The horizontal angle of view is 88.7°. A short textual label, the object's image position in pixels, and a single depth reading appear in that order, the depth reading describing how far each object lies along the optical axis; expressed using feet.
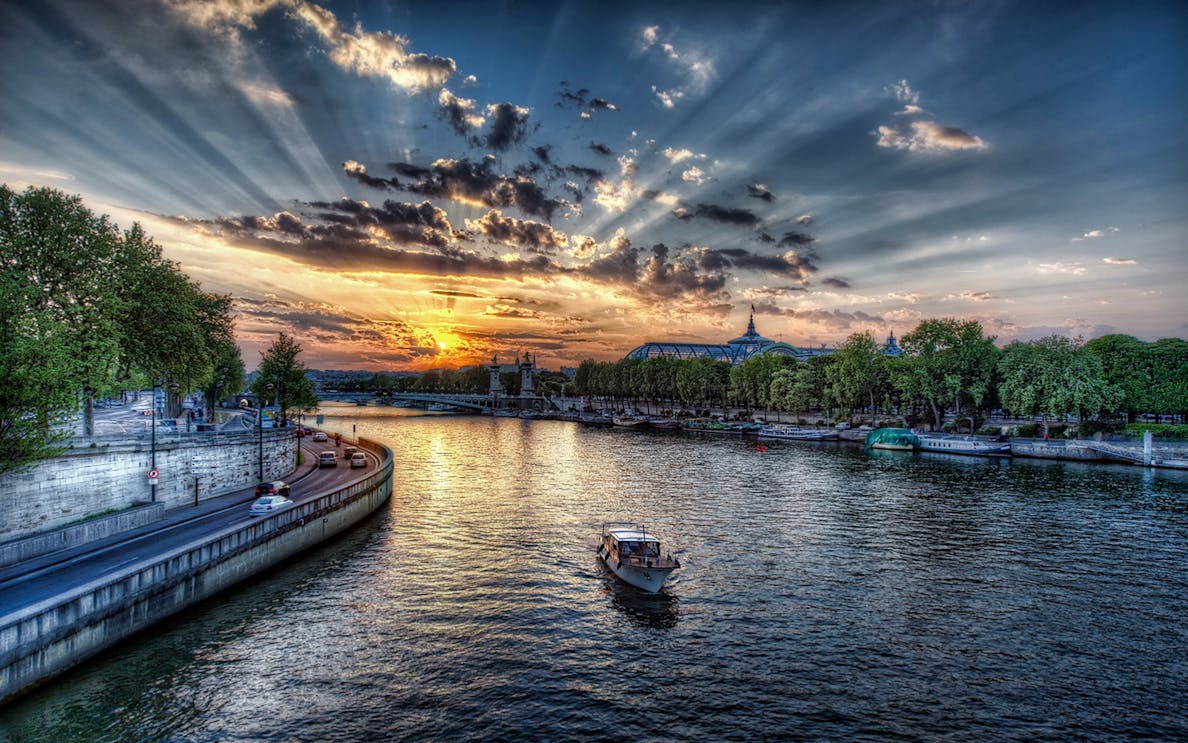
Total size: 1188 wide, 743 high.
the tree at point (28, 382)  87.81
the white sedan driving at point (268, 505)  121.90
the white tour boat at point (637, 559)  104.68
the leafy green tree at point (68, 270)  110.11
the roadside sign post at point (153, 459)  118.73
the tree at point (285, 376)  265.75
